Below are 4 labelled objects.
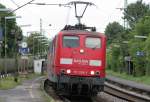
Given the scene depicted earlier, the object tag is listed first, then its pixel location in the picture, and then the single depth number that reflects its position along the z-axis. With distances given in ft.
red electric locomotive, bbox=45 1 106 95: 82.94
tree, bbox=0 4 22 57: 355.77
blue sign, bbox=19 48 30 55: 160.33
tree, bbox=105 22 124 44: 483.92
